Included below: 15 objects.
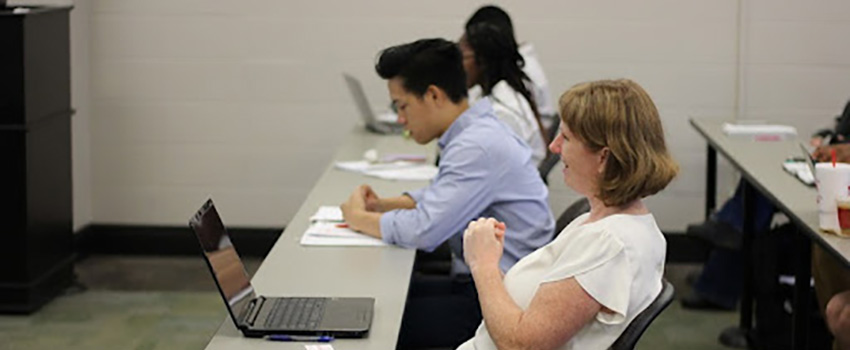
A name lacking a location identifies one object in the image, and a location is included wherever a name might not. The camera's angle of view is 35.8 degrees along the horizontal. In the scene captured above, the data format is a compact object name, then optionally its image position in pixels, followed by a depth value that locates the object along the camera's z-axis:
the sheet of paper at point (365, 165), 5.01
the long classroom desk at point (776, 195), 3.76
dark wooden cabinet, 5.08
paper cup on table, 3.50
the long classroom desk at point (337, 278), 2.67
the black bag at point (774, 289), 4.89
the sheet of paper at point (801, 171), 4.38
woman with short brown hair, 2.34
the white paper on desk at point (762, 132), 5.38
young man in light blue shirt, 3.53
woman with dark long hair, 5.05
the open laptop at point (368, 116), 5.83
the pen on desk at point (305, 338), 2.65
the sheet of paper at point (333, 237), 3.60
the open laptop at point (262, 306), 2.67
